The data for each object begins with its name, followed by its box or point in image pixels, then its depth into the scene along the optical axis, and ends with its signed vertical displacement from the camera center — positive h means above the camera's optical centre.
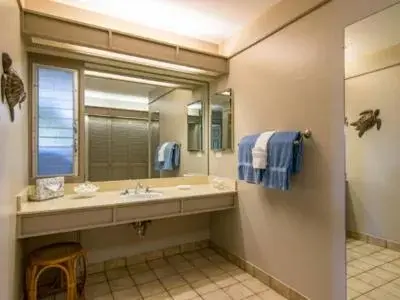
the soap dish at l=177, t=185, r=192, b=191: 2.82 -0.40
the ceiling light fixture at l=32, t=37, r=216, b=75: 2.08 +0.87
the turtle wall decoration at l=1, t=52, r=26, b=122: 1.30 +0.36
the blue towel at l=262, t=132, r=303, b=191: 1.90 -0.05
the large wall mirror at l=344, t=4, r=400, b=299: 1.54 -0.04
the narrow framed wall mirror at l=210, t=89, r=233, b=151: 2.81 +0.35
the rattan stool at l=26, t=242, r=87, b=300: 1.83 -0.81
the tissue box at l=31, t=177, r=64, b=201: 2.12 -0.32
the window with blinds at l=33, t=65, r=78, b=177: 2.26 +0.28
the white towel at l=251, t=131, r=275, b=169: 2.09 -0.01
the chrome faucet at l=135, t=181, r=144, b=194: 2.64 -0.37
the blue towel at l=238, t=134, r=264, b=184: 2.22 -0.10
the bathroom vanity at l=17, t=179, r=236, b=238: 1.83 -0.47
